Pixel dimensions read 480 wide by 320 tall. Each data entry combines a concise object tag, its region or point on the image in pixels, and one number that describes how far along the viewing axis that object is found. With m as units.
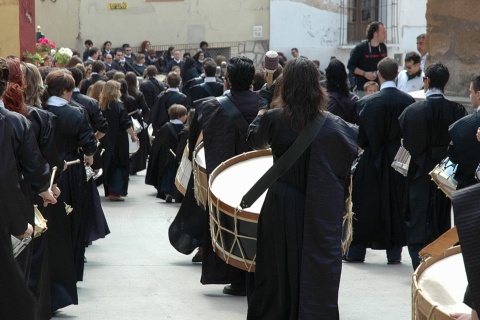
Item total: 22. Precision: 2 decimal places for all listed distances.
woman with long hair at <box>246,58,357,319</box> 8.50
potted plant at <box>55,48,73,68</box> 21.02
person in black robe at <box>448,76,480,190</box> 10.36
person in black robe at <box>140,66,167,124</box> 26.75
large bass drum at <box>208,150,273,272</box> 9.29
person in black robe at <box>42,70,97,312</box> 10.94
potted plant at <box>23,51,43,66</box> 17.28
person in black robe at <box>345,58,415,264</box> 13.42
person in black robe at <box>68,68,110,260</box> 12.76
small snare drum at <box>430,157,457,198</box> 10.57
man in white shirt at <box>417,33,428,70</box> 21.82
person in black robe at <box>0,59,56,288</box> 8.34
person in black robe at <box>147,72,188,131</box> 22.85
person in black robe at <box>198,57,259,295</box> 11.36
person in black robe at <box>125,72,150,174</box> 22.81
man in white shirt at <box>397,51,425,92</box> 18.56
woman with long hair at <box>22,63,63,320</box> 9.58
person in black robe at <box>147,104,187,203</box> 20.26
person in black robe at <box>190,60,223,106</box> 19.08
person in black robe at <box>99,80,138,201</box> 19.47
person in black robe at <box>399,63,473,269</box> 12.25
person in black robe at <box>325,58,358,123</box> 13.66
